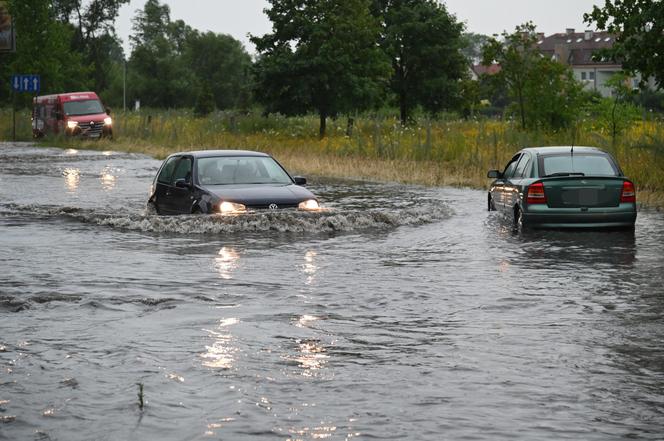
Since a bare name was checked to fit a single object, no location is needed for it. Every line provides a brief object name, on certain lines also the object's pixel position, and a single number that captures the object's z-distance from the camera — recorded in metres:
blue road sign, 71.12
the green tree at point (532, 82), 42.09
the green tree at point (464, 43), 76.68
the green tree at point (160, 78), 124.38
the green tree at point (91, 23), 123.88
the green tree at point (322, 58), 56.97
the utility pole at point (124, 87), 115.25
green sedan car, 18.44
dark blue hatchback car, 18.66
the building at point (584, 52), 183.50
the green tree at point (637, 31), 25.28
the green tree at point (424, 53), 74.88
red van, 58.44
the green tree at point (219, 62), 137.25
